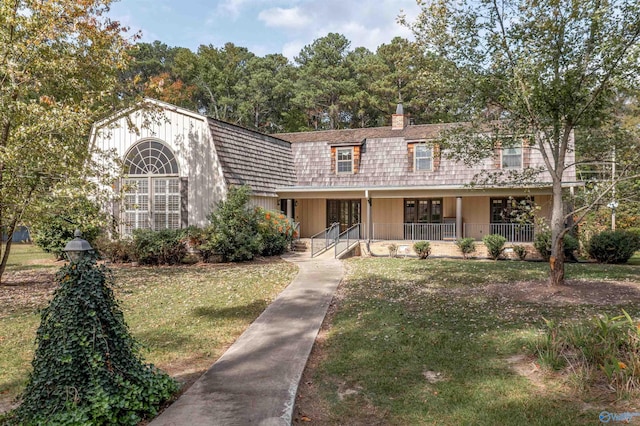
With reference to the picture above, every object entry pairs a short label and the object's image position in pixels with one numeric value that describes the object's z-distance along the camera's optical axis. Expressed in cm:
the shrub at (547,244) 1488
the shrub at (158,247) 1421
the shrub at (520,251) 1614
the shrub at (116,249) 1481
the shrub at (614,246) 1425
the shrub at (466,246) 1677
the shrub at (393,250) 1780
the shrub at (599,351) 420
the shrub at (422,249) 1681
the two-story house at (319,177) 1609
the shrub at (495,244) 1614
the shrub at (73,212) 955
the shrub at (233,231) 1430
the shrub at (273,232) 1560
